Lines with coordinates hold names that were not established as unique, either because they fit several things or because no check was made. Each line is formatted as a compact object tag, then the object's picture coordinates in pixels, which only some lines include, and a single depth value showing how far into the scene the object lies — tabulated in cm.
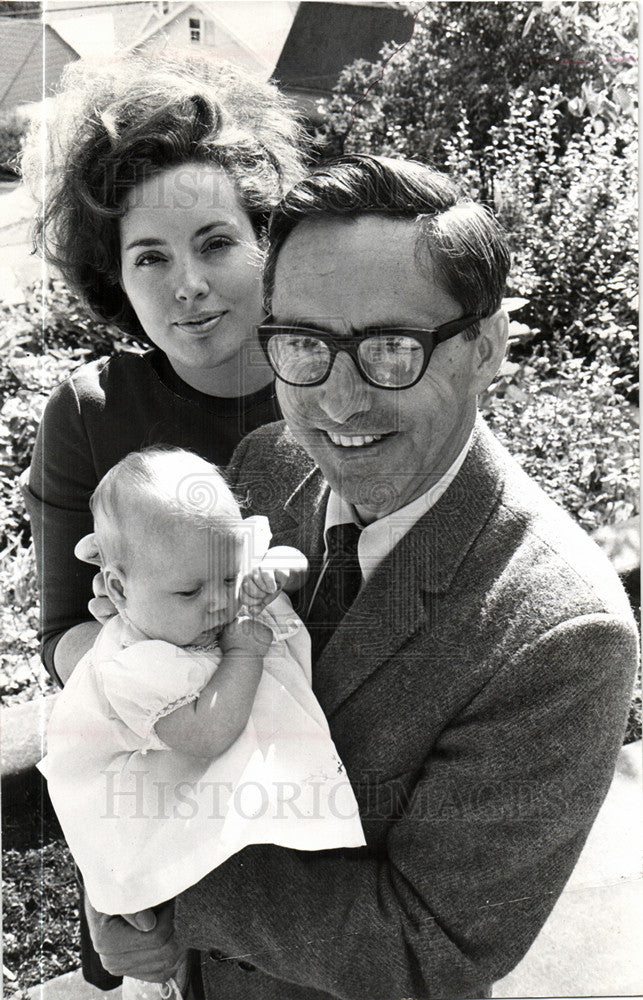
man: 152
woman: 168
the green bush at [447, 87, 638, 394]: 186
